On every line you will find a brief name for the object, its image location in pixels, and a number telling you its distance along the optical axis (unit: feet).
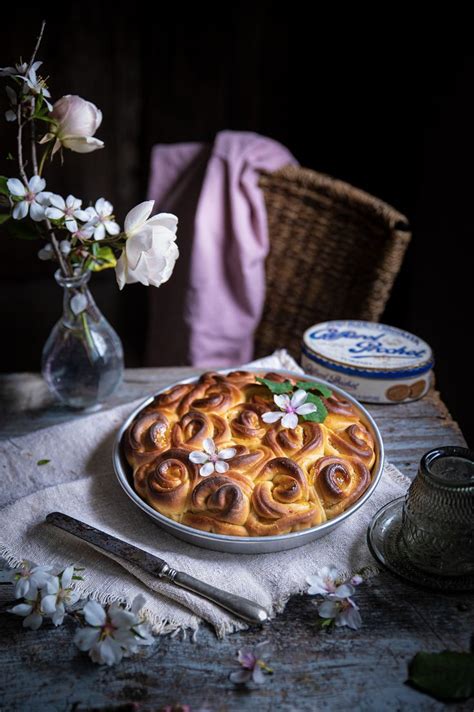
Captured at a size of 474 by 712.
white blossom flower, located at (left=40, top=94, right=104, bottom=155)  3.67
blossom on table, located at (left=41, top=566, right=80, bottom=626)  2.94
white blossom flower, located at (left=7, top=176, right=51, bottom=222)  3.54
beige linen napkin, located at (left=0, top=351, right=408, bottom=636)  3.07
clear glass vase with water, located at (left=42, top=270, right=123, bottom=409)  4.28
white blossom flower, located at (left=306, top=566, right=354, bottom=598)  3.04
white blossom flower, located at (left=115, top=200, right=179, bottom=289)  3.40
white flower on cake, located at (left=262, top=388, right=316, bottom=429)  3.59
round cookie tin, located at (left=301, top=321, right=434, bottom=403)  4.57
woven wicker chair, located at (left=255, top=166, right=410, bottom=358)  6.45
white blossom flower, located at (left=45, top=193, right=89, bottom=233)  3.57
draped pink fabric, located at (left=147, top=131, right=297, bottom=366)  6.97
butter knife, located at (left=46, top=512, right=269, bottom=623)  2.96
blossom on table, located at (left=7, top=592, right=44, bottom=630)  2.94
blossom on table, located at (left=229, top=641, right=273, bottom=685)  2.73
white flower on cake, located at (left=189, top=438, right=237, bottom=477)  3.36
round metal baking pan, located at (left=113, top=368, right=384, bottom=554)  3.15
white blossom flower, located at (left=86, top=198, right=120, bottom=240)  3.74
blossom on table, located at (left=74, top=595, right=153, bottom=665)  2.77
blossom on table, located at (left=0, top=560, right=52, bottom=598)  2.99
